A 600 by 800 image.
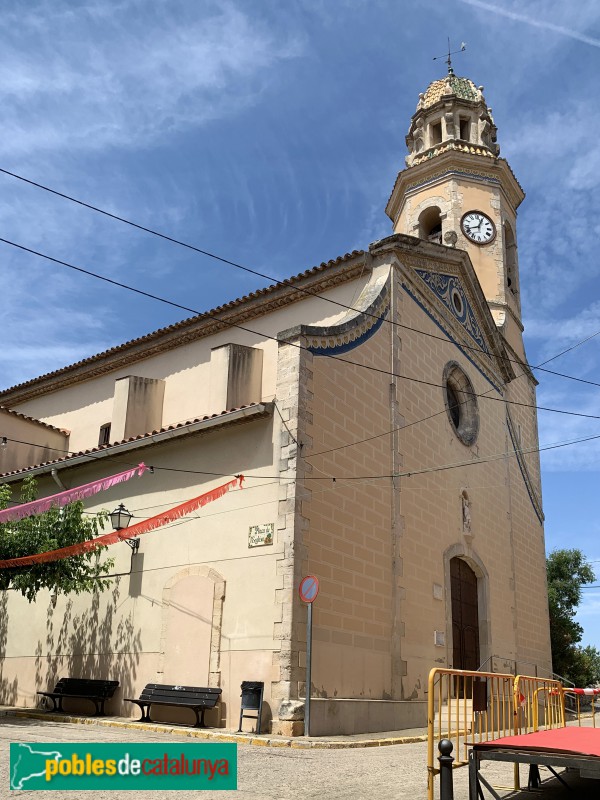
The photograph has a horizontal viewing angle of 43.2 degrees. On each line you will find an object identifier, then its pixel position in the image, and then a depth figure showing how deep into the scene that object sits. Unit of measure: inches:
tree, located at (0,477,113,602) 492.7
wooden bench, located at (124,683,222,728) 428.8
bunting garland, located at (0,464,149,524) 524.1
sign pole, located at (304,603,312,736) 398.3
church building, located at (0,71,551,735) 452.1
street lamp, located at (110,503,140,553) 522.0
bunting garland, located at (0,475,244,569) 478.3
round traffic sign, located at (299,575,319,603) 412.2
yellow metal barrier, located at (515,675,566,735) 324.8
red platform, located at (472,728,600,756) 182.9
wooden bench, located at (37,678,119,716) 490.9
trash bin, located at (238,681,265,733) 408.5
